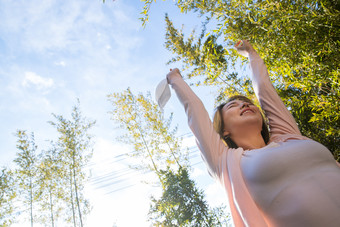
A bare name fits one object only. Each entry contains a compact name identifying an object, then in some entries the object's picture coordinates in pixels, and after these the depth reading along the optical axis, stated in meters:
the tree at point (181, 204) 7.27
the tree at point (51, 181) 8.09
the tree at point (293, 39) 2.35
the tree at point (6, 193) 8.05
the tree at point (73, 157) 7.84
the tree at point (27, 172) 8.23
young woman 0.70
